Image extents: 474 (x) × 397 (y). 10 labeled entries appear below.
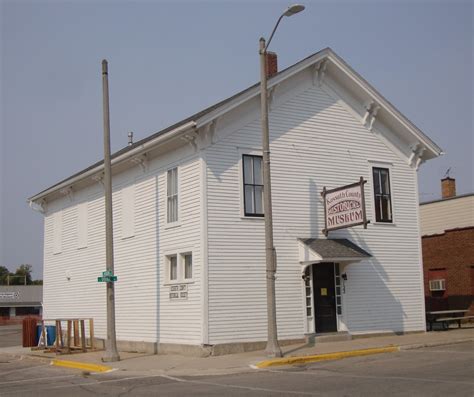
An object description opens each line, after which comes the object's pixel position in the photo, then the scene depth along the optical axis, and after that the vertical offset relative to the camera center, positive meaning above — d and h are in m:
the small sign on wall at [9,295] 82.19 +0.25
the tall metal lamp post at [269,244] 16.30 +1.14
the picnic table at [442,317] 23.89 -1.31
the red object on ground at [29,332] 25.72 -1.42
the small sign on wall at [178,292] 19.23 +0.01
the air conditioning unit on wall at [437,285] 30.19 -0.04
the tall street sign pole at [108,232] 18.28 +1.76
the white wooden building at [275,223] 18.91 +2.12
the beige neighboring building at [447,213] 35.44 +4.01
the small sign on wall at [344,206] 18.86 +2.43
